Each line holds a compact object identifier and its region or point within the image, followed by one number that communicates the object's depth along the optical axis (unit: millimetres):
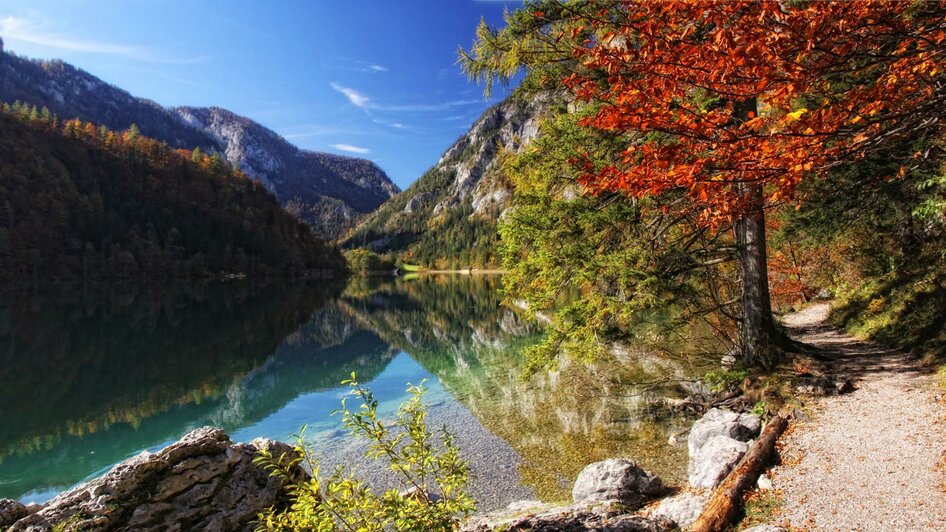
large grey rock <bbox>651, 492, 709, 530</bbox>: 5536
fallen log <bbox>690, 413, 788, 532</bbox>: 4984
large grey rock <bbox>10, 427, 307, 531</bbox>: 5328
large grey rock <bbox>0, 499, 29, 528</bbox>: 5324
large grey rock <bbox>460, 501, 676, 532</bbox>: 5388
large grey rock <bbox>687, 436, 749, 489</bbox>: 6406
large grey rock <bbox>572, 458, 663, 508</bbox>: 6809
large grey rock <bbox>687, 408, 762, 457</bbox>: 7957
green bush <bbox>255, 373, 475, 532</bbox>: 3256
